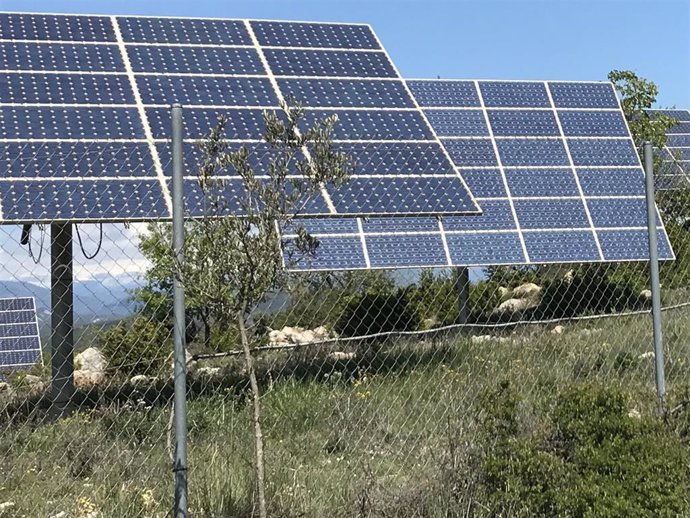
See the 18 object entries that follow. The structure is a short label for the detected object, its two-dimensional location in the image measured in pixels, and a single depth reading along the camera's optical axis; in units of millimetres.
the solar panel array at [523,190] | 13617
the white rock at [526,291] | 21609
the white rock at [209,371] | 11058
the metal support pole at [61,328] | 9719
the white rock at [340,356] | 12377
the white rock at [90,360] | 16469
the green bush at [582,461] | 5570
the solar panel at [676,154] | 22234
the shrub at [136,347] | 14439
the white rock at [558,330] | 11820
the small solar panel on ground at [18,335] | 17141
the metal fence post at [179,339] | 5039
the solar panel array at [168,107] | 7883
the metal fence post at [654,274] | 7363
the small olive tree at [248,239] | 4688
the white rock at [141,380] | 10902
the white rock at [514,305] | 19492
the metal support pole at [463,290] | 15023
